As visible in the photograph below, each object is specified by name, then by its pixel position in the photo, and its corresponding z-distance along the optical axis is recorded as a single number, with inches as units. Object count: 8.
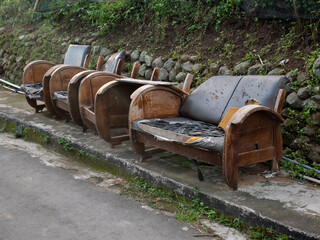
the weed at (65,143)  213.2
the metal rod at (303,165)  152.6
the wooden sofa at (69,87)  223.5
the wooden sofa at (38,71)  278.1
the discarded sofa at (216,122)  132.5
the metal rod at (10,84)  383.4
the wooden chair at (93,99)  209.0
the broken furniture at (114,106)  188.1
